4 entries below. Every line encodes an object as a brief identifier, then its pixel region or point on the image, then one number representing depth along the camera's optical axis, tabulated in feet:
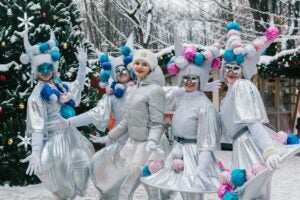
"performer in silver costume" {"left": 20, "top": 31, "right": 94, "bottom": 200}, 15.64
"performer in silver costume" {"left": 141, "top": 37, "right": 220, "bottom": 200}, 12.30
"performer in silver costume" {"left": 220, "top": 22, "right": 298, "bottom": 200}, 11.24
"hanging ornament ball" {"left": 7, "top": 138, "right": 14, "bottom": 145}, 24.08
